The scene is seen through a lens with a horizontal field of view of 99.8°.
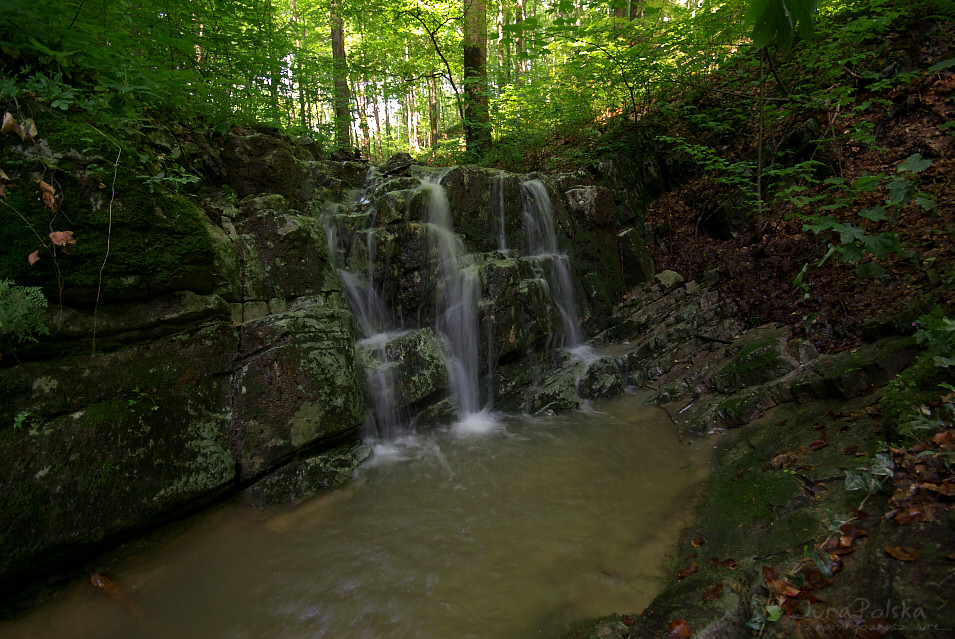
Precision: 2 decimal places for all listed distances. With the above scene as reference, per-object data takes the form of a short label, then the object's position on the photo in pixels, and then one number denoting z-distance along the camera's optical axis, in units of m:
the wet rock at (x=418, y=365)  5.54
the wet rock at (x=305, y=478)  4.03
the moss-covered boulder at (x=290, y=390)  4.13
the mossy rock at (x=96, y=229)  3.35
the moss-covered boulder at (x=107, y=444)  3.02
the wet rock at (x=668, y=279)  7.50
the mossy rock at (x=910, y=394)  2.33
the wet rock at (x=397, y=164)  8.48
